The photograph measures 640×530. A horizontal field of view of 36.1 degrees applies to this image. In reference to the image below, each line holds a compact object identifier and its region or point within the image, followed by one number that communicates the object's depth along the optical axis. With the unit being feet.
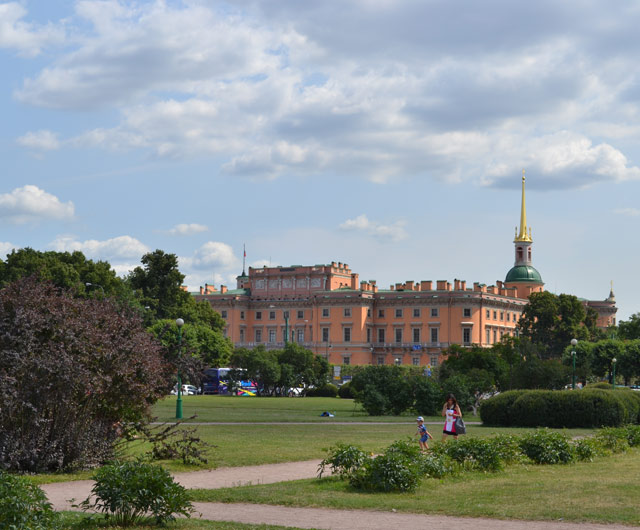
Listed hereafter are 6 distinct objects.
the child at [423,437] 75.41
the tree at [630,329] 356.79
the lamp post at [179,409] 116.40
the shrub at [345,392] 249.75
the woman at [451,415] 79.41
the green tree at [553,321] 385.70
